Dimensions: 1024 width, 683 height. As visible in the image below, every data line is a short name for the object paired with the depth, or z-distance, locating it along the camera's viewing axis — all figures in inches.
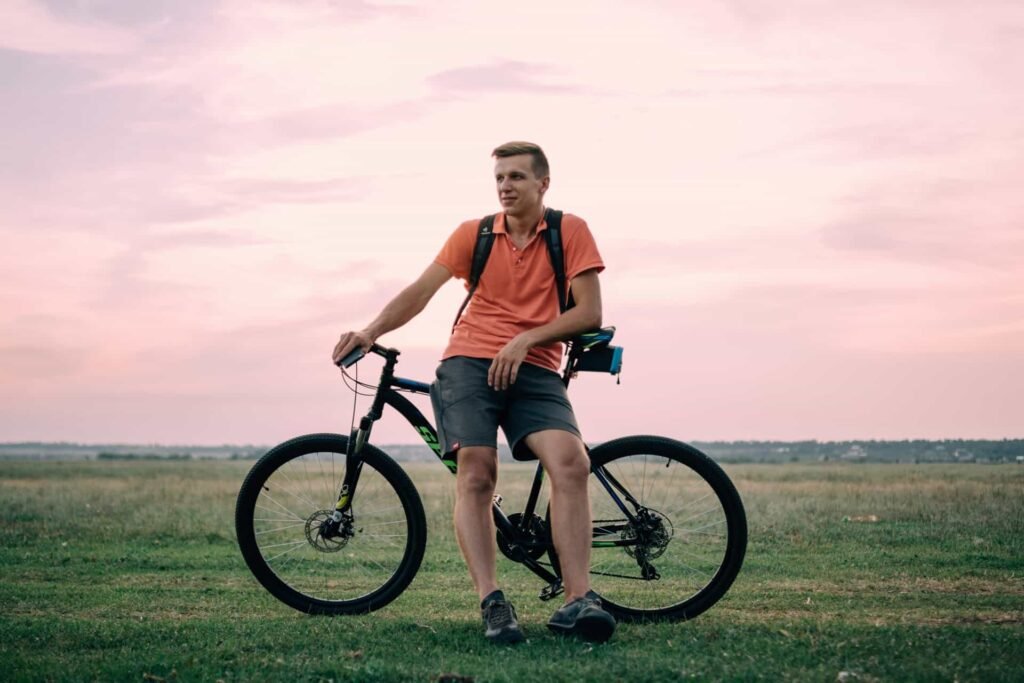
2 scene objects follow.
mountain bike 217.6
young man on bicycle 202.8
